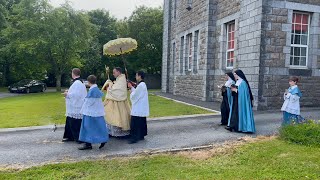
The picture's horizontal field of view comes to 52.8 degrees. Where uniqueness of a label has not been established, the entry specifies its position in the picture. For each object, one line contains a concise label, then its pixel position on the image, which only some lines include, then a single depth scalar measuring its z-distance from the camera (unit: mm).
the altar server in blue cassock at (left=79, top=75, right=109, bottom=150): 7039
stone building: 12734
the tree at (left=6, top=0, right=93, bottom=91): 31297
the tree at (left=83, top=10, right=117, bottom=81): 43125
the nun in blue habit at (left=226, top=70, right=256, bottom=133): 8867
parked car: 31745
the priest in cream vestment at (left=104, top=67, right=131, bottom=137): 7863
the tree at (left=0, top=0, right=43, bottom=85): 32000
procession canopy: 8031
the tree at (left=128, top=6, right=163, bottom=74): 40062
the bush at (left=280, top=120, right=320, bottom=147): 7367
